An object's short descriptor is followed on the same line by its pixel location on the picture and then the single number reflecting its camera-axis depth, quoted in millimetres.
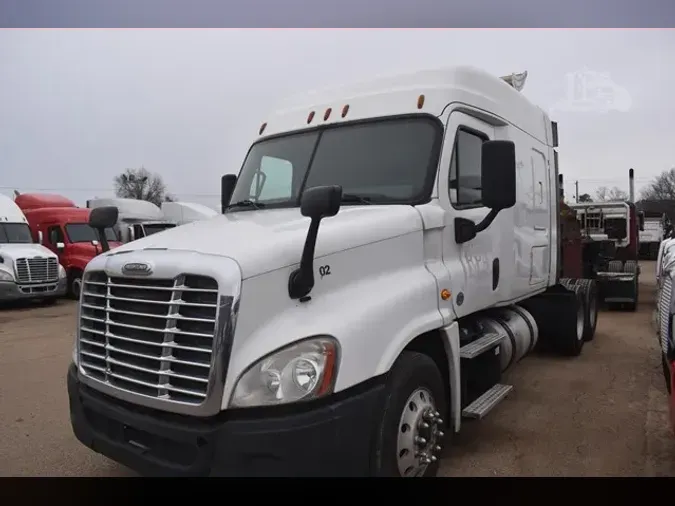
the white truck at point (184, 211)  19141
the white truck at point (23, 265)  12961
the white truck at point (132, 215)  17745
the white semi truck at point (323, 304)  2529
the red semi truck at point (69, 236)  15211
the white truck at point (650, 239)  19297
